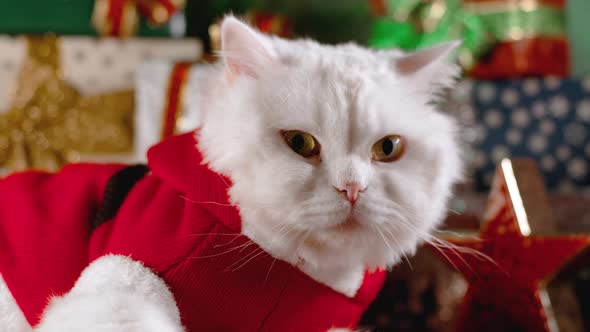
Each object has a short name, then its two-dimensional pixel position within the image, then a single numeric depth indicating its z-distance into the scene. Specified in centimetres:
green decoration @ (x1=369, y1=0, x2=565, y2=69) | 164
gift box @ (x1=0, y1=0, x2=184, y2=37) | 185
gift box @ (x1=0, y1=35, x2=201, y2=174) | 159
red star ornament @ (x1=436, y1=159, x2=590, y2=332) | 81
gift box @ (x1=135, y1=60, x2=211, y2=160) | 155
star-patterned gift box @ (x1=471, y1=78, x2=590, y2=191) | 153
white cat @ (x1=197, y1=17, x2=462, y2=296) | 46
